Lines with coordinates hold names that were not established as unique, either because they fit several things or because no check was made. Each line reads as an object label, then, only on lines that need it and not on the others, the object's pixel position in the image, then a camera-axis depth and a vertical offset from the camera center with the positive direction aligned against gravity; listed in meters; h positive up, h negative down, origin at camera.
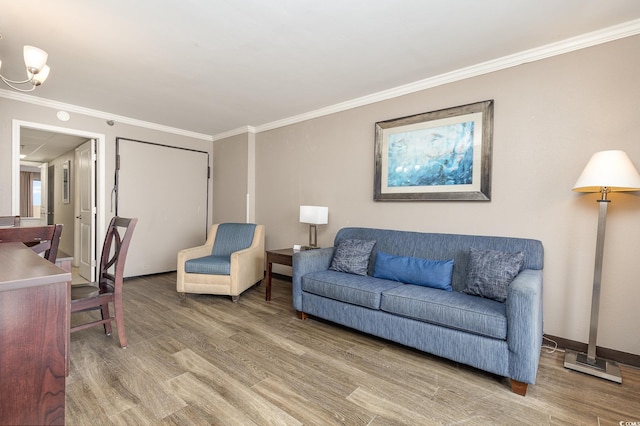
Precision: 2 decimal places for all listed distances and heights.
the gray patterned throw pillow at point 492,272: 2.19 -0.48
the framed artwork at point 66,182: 5.75 +0.27
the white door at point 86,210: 4.25 -0.20
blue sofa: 1.82 -0.72
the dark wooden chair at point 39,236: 1.61 -0.23
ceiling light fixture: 1.92 +0.85
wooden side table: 3.36 -0.64
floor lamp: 1.91 +0.15
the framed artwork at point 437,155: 2.73 +0.50
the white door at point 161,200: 4.45 -0.02
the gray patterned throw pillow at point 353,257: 2.95 -0.53
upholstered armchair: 3.44 -0.73
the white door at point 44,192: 7.05 +0.08
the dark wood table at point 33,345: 0.86 -0.44
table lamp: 3.55 -0.14
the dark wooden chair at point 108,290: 2.17 -0.71
